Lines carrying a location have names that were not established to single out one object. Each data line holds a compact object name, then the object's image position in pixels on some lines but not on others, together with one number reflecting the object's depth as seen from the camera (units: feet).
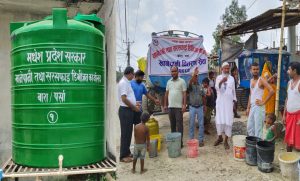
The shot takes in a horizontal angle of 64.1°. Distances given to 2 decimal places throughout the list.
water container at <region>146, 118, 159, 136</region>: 16.73
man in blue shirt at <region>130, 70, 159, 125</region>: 15.05
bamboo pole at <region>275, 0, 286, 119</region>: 14.84
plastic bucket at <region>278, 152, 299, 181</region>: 11.44
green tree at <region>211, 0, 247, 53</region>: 74.73
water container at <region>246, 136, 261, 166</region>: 12.96
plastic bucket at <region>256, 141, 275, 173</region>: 12.19
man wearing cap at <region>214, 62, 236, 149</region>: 15.07
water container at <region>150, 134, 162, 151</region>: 15.65
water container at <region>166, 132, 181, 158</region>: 14.59
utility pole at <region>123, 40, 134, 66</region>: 79.61
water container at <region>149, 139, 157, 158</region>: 14.92
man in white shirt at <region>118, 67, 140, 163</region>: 13.39
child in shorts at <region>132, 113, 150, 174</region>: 12.90
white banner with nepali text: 19.31
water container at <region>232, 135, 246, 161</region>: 13.65
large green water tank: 6.64
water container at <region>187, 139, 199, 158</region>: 14.44
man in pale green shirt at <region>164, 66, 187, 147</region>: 15.61
